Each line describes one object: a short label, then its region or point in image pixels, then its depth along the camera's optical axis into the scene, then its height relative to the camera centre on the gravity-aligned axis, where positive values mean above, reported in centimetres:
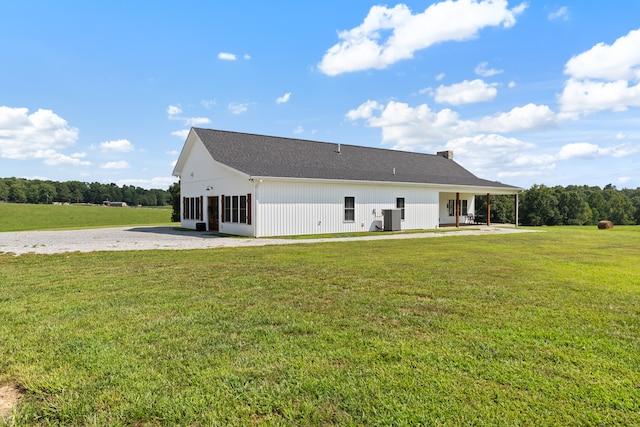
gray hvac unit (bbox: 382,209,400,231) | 2062 -54
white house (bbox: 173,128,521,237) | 1766 +139
